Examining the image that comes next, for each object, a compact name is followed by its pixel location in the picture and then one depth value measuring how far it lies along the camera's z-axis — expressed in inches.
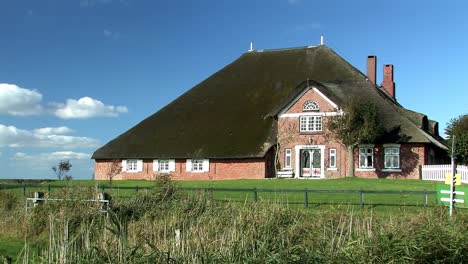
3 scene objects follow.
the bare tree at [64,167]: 1622.8
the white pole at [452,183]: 486.8
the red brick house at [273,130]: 1648.6
